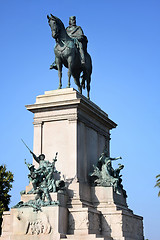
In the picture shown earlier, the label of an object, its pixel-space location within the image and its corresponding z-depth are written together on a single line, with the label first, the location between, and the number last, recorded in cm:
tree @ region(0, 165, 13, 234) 3131
